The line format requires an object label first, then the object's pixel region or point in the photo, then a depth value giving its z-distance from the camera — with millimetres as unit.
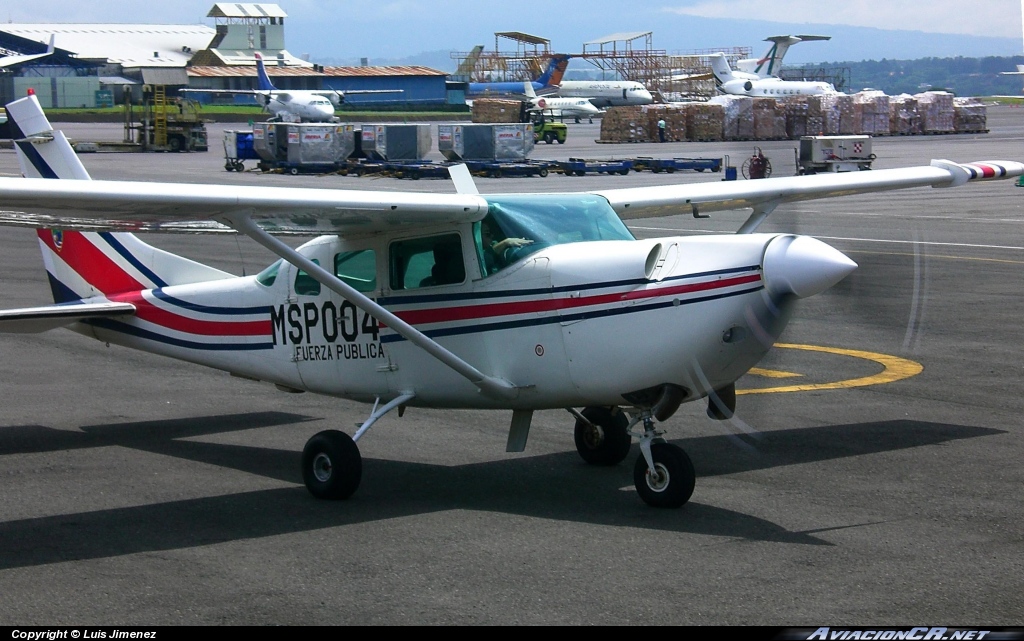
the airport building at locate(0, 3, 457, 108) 138125
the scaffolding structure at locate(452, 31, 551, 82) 139750
